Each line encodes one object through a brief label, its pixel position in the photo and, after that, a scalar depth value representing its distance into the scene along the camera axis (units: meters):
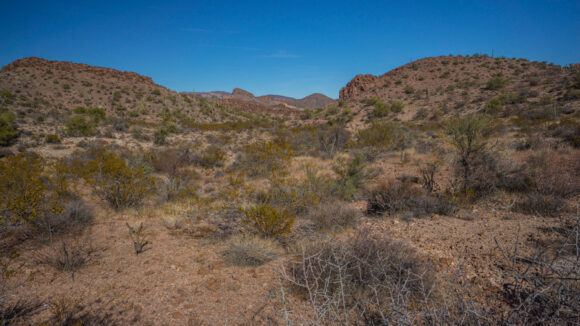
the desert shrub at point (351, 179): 6.70
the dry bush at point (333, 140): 13.97
